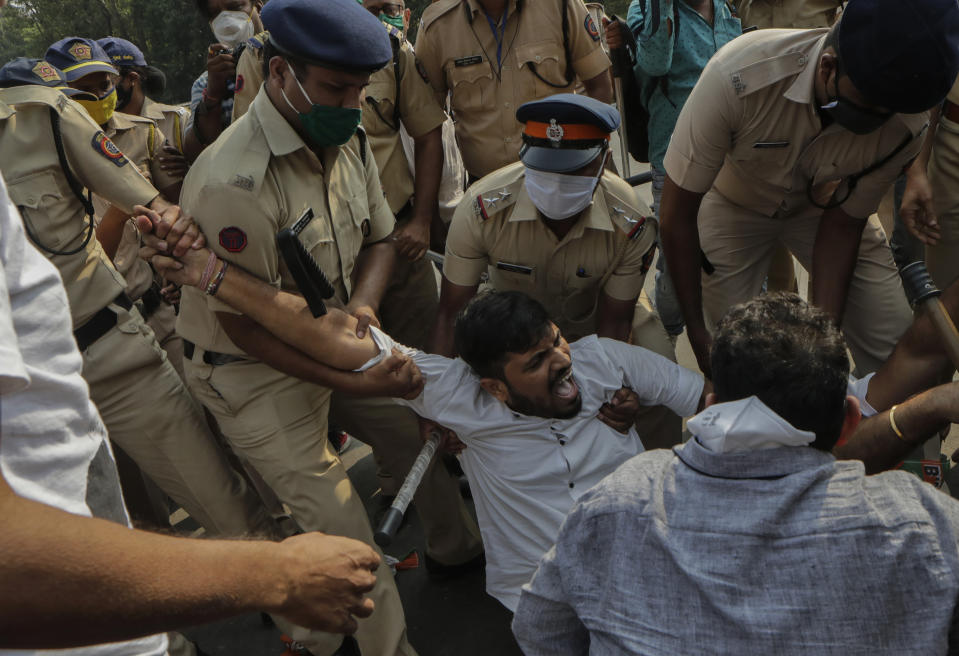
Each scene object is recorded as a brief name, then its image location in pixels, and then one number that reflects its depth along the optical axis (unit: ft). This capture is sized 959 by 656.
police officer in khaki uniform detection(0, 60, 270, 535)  8.48
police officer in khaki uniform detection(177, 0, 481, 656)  7.74
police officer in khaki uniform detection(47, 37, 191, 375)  11.58
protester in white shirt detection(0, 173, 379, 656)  2.99
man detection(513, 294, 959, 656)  3.84
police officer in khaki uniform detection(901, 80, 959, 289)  10.00
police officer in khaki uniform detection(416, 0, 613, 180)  11.87
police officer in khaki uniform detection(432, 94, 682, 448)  8.84
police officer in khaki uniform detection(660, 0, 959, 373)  7.22
